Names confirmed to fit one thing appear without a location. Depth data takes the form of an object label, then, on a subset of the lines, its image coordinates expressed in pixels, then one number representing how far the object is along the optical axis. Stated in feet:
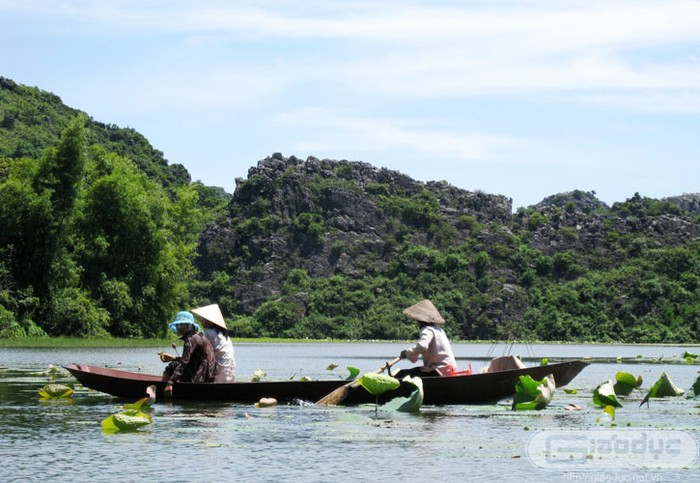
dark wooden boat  55.01
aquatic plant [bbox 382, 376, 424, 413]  51.90
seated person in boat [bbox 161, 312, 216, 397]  55.01
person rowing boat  55.57
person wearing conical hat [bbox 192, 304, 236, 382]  56.13
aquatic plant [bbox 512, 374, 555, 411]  52.54
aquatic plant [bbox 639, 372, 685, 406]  55.67
